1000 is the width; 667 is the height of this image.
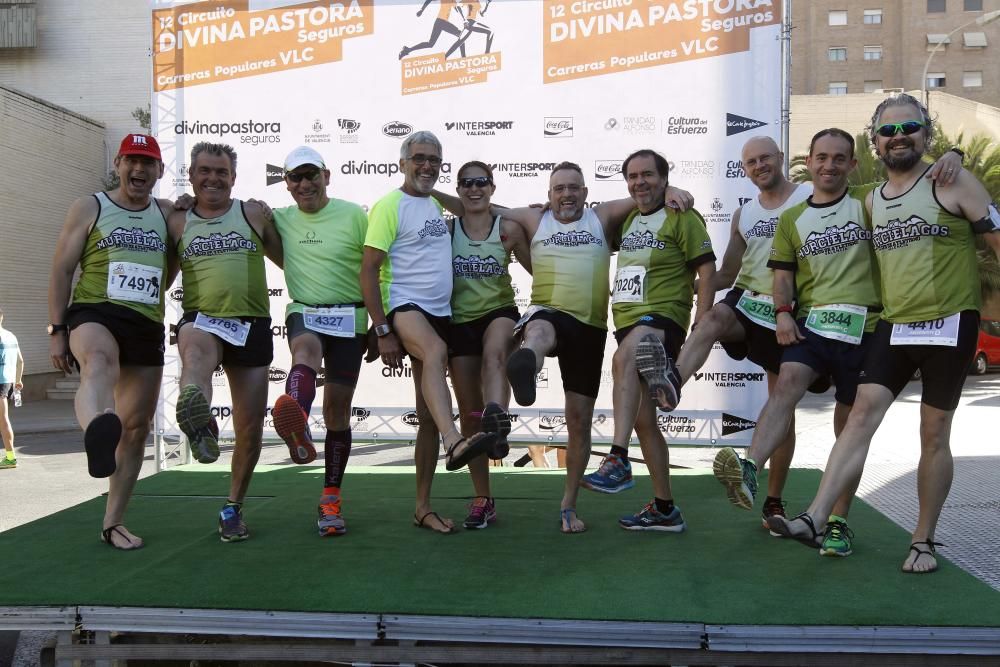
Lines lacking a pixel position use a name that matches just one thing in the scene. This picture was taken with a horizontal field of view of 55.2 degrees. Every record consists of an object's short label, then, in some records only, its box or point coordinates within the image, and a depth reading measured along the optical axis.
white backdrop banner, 7.47
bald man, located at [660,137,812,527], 4.98
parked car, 22.45
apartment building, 43.66
